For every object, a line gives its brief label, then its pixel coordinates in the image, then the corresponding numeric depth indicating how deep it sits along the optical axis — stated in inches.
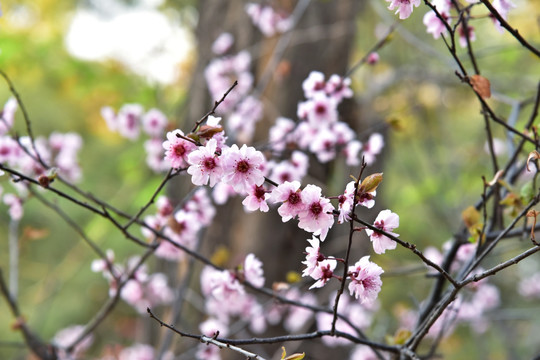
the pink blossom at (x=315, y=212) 30.5
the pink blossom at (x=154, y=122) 49.6
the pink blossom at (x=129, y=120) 50.3
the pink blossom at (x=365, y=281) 31.0
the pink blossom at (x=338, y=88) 39.3
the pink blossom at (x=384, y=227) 30.9
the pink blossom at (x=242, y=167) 30.4
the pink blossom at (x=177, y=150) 31.6
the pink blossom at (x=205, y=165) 30.5
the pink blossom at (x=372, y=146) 41.4
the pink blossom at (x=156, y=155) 50.4
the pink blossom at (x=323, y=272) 31.3
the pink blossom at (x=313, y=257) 31.2
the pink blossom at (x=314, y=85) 39.3
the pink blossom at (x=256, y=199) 31.2
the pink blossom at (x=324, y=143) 41.5
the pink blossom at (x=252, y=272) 36.6
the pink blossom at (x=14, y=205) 38.0
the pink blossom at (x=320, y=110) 39.5
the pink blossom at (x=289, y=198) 30.5
